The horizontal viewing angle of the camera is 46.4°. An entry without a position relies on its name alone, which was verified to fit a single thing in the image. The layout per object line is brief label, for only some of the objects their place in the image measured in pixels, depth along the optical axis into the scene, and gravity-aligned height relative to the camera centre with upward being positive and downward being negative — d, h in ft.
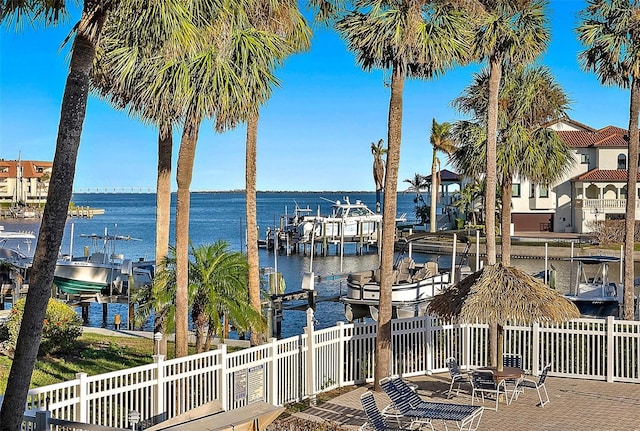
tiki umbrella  42.47 -4.38
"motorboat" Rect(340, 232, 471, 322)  95.14 -8.73
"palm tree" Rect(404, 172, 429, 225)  256.73 +15.92
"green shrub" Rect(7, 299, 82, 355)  59.93 -8.54
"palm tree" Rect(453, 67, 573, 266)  75.25 +10.08
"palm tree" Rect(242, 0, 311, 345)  53.05 +6.71
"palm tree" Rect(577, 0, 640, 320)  65.77 +15.37
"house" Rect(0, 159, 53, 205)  491.72 +27.59
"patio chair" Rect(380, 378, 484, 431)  36.14 -9.20
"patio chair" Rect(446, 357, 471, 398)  45.44 -9.25
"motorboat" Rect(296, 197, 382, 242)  251.19 +0.02
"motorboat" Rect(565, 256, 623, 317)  91.45 -8.96
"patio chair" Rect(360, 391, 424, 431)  35.76 -9.21
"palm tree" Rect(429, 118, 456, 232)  245.86 +28.24
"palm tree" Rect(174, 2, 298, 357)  40.81 +7.41
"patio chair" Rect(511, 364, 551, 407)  44.24 -10.23
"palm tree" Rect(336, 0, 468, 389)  47.42 +11.48
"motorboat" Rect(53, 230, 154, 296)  117.60 -8.69
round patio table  43.88 -8.85
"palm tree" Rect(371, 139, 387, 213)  286.87 +24.83
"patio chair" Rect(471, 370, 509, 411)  43.96 -9.50
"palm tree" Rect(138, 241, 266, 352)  48.47 -4.48
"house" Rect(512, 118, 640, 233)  204.74 +9.84
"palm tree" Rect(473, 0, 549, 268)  59.21 +14.86
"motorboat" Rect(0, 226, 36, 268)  136.98 -6.53
